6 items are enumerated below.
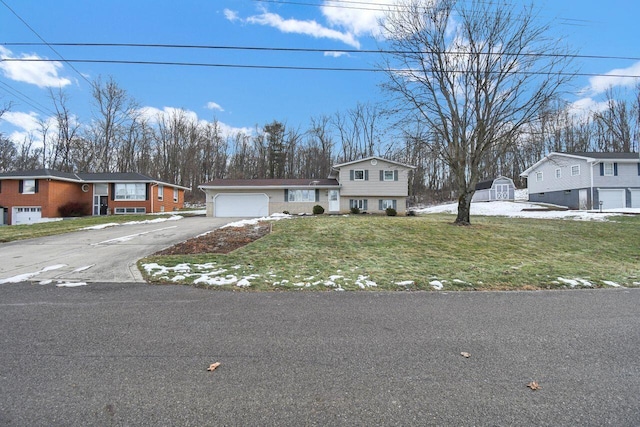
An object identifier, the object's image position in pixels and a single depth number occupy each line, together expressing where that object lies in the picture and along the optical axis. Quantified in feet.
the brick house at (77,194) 83.20
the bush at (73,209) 86.38
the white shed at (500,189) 137.18
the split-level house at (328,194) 88.58
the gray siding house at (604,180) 90.27
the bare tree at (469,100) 50.88
